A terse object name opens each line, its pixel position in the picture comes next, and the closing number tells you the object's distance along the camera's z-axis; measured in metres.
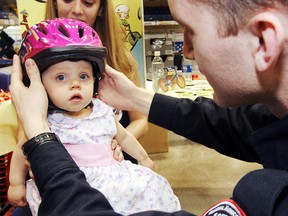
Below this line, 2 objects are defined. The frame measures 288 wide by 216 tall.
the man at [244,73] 0.60
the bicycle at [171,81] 2.77
